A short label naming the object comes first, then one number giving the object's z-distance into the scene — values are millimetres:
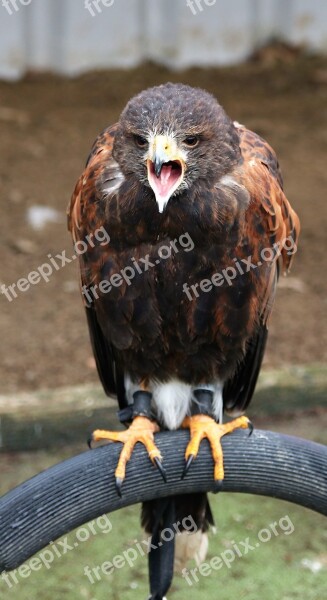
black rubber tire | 4844
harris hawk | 5555
